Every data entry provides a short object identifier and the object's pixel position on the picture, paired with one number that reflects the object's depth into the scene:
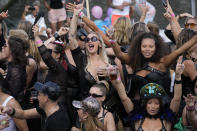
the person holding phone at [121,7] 17.62
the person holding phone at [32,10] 19.37
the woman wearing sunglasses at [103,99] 10.15
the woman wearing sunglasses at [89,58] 11.42
